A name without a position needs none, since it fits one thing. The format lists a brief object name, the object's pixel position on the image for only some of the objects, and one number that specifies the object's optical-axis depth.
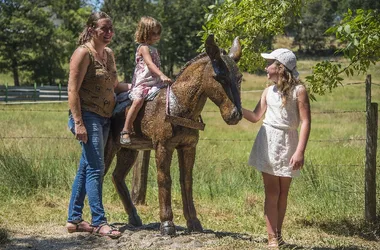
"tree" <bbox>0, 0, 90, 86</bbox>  41.25
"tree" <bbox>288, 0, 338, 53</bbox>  55.56
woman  5.41
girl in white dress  5.27
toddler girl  5.65
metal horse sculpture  5.34
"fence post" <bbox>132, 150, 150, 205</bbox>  8.27
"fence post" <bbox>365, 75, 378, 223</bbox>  7.03
